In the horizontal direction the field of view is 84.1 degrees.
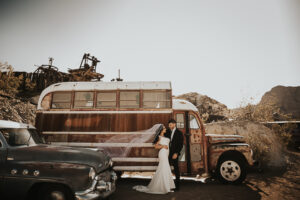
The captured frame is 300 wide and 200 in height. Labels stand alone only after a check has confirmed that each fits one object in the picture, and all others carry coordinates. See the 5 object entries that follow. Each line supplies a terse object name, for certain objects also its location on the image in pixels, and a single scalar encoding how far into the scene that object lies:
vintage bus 6.02
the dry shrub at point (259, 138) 9.03
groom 5.35
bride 5.13
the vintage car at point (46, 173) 3.06
